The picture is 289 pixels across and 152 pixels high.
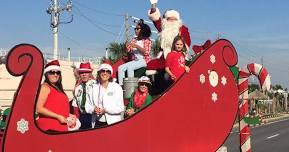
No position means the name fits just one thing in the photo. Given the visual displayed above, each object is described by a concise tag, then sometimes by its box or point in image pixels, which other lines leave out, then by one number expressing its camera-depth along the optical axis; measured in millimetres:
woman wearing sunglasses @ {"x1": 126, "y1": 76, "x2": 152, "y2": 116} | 5188
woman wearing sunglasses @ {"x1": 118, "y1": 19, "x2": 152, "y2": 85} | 6223
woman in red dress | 4175
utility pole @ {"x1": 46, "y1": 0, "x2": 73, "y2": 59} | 28331
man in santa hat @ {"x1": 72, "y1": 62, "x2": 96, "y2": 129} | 4980
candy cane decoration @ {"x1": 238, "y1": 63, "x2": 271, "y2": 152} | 5723
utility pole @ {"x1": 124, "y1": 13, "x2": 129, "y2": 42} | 40369
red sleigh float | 3842
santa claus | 6152
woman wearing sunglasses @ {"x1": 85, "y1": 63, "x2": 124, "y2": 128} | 4723
